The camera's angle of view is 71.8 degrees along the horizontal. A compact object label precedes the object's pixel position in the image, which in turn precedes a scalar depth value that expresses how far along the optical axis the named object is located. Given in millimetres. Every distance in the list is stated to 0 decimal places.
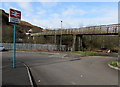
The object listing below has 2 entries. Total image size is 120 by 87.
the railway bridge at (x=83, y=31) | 16810
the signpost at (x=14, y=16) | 6087
